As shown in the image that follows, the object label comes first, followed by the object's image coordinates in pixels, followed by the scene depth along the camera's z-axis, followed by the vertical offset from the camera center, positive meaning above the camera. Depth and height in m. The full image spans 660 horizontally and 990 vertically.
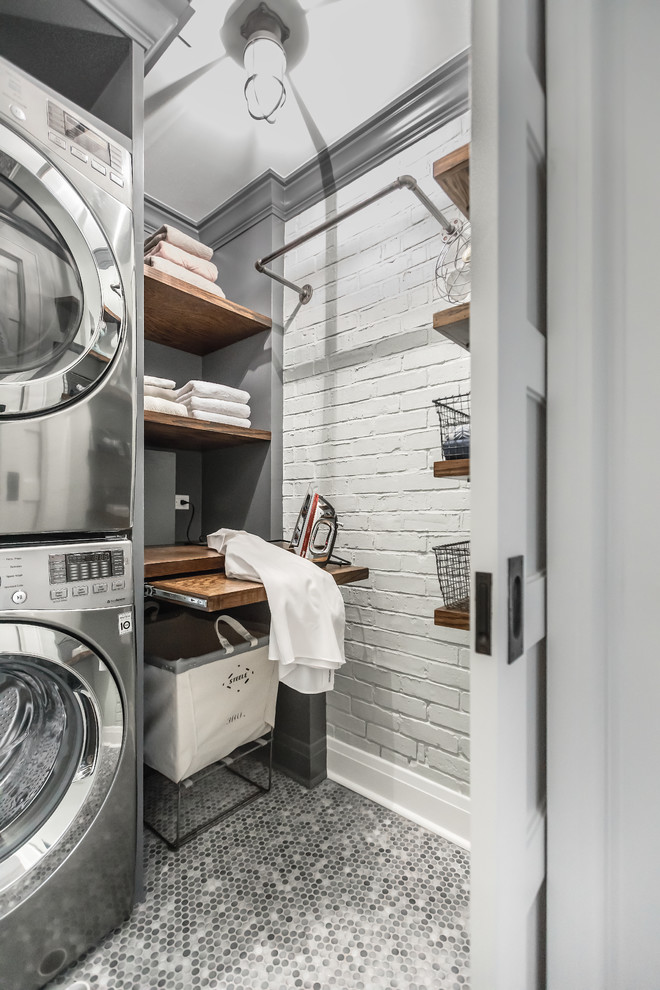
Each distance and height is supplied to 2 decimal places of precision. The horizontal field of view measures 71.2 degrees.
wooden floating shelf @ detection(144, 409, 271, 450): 1.59 +0.26
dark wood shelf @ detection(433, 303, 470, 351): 1.06 +0.43
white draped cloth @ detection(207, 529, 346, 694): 1.35 -0.35
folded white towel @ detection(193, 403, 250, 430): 1.74 +0.32
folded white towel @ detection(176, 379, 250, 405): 1.75 +0.43
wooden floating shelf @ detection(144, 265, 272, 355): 1.65 +0.74
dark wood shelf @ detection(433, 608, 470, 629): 1.11 -0.29
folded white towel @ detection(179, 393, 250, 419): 1.74 +0.37
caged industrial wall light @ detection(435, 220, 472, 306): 1.31 +0.71
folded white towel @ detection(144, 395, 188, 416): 1.59 +0.33
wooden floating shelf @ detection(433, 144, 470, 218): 1.04 +0.77
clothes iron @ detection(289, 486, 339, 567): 1.69 -0.12
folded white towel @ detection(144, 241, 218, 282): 1.69 +0.91
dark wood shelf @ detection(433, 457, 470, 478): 1.06 +0.08
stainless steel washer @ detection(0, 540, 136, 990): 0.94 -0.57
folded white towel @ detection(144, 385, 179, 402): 1.68 +0.40
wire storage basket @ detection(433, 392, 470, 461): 1.17 +0.21
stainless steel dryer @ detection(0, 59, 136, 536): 0.95 +0.41
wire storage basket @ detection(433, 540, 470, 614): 1.35 -0.22
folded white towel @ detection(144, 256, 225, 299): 1.66 +0.84
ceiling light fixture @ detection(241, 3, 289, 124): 1.29 +1.25
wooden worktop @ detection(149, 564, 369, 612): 1.25 -0.26
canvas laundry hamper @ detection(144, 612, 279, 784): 1.36 -0.64
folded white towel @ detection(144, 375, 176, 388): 1.67 +0.44
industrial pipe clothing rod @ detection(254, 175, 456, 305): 1.36 +0.95
